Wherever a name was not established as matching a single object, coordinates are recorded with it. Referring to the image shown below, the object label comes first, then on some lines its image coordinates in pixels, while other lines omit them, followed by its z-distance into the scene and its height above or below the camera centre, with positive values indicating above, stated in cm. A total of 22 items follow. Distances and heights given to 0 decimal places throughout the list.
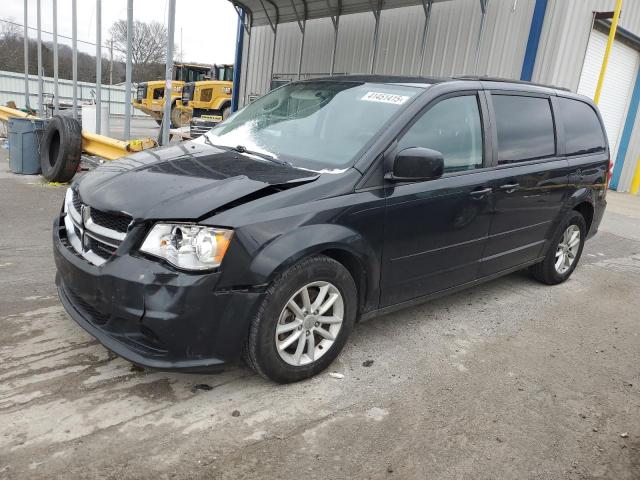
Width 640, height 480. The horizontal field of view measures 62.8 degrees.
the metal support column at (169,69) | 818 +30
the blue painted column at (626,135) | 1358 +18
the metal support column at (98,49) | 1067 +60
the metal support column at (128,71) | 926 +20
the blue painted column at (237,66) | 1517 +87
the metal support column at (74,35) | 1159 +90
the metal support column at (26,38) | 1523 +98
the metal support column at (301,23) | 1199 +189
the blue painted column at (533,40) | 905 +154
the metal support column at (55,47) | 1275 +68
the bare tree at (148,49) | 4191 +313
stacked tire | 788 -111
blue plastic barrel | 875 -117
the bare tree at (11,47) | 2431 +119
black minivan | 257 -64
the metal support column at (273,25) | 1271 +187
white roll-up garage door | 1098 +137
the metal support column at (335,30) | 1144 +170
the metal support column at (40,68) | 1447 +13
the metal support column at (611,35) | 916 +180
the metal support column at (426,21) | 935 +168
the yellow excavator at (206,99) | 2003 -24
